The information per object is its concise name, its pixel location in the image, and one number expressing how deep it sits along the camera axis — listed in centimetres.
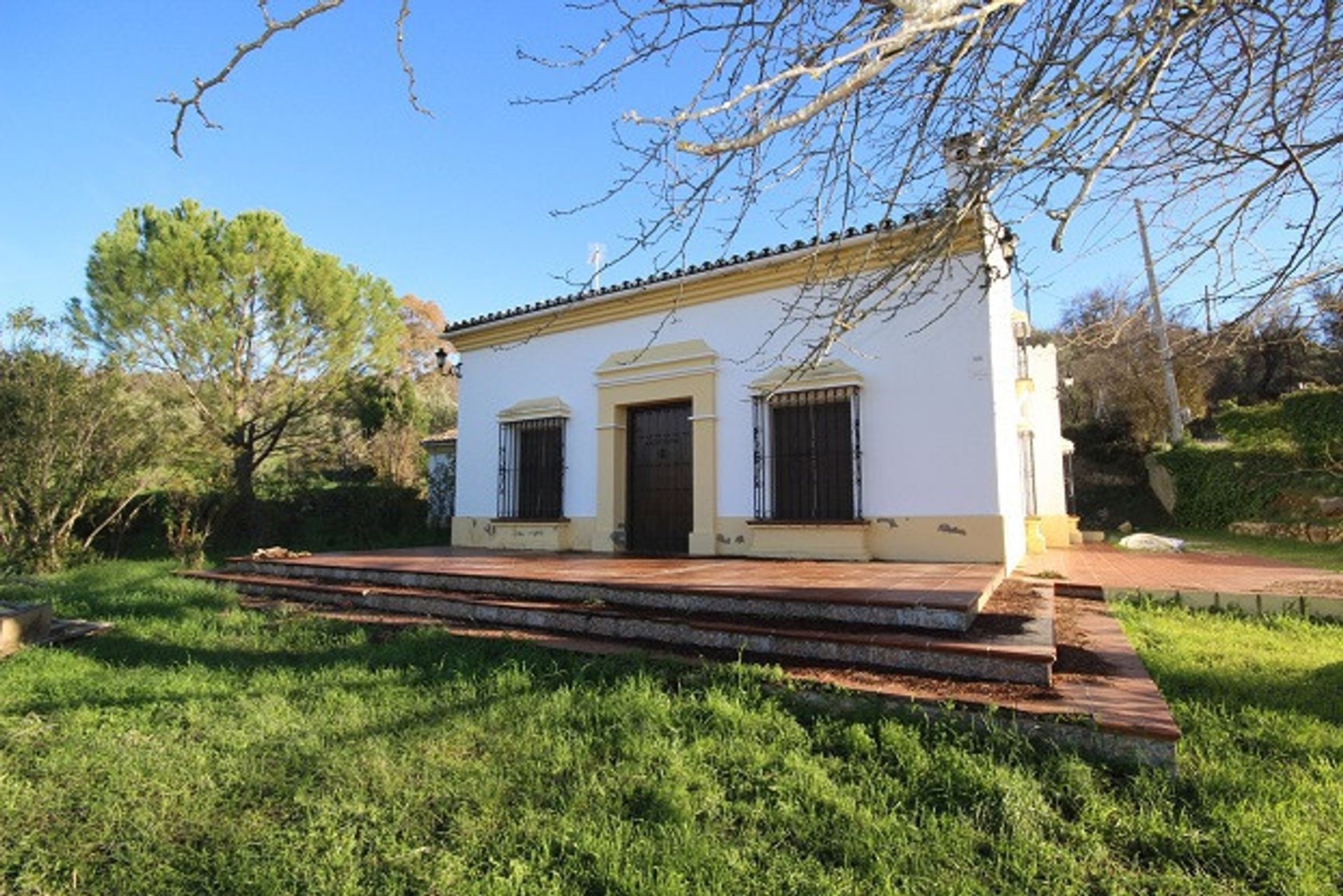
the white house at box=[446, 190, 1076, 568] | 674
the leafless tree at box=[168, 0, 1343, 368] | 236
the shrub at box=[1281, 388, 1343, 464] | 1280
